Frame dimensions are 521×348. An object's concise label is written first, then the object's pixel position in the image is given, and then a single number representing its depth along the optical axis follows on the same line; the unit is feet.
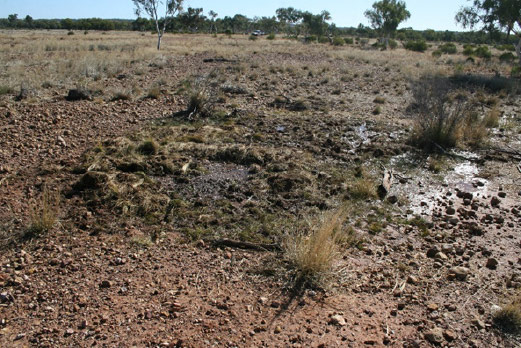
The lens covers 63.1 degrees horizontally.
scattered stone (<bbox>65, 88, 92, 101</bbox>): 32.45
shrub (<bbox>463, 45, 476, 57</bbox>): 101.02
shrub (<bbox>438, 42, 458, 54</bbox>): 110.01
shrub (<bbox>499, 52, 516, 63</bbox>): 80.35
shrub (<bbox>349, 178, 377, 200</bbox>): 19.04
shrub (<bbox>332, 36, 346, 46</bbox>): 134.41
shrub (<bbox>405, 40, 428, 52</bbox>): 118.01
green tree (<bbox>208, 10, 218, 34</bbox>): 220.82
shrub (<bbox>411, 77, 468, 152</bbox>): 26.68
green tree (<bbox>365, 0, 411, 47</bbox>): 142.51
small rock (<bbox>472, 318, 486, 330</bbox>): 10.73
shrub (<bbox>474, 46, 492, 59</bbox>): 92.05
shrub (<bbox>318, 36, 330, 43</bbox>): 147.05
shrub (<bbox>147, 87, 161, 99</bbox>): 36.04
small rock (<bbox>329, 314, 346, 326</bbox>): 10.62
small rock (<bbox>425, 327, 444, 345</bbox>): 10.21
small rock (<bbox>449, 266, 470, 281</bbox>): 12.84
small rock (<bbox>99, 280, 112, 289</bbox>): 11.65
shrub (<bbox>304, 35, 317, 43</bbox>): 145.77
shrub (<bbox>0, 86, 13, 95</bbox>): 32.25
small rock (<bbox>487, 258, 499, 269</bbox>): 13.62
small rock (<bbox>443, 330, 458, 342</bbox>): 10.30
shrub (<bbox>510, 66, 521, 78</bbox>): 60.50
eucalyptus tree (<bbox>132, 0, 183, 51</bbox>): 93.66
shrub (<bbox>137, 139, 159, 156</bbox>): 22.84
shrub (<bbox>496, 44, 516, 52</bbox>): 118.19
